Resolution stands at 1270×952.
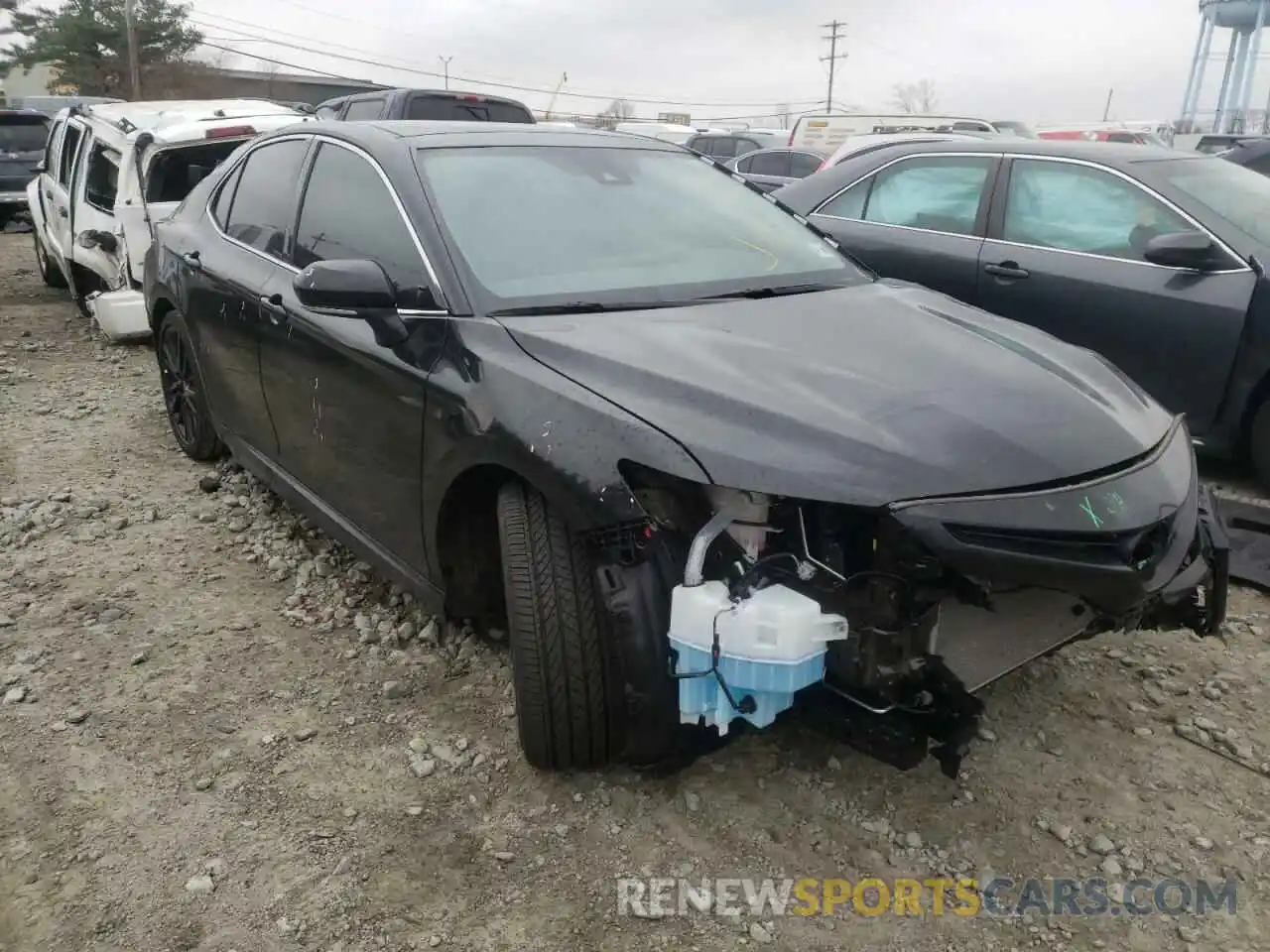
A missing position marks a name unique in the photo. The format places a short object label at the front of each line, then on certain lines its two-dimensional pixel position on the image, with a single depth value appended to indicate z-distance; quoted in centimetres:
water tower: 4772
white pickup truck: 681
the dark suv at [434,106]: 969
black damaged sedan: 214
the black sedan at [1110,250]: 437
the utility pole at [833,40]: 6241
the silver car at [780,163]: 1522
